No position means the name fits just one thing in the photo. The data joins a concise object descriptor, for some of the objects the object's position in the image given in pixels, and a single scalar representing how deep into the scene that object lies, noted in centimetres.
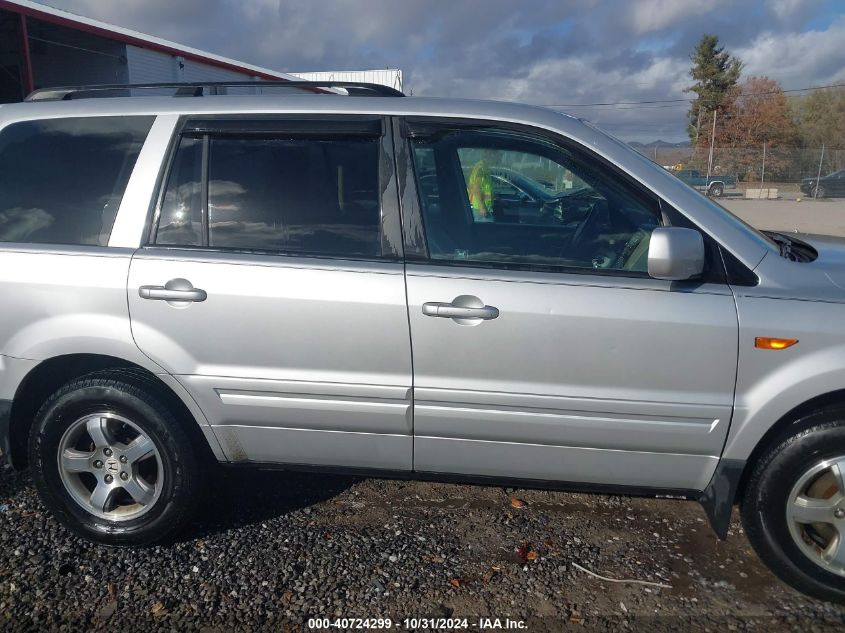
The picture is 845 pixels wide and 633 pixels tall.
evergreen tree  5469
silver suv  261
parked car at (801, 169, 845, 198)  3181
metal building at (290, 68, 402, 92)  3014
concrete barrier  3378
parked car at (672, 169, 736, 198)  3297
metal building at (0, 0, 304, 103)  1414
